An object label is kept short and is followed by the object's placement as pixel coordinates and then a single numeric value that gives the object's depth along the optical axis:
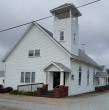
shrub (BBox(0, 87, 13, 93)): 14.49
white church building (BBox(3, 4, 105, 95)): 13.96
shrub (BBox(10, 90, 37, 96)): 12.74
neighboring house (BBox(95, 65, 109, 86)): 21.23
